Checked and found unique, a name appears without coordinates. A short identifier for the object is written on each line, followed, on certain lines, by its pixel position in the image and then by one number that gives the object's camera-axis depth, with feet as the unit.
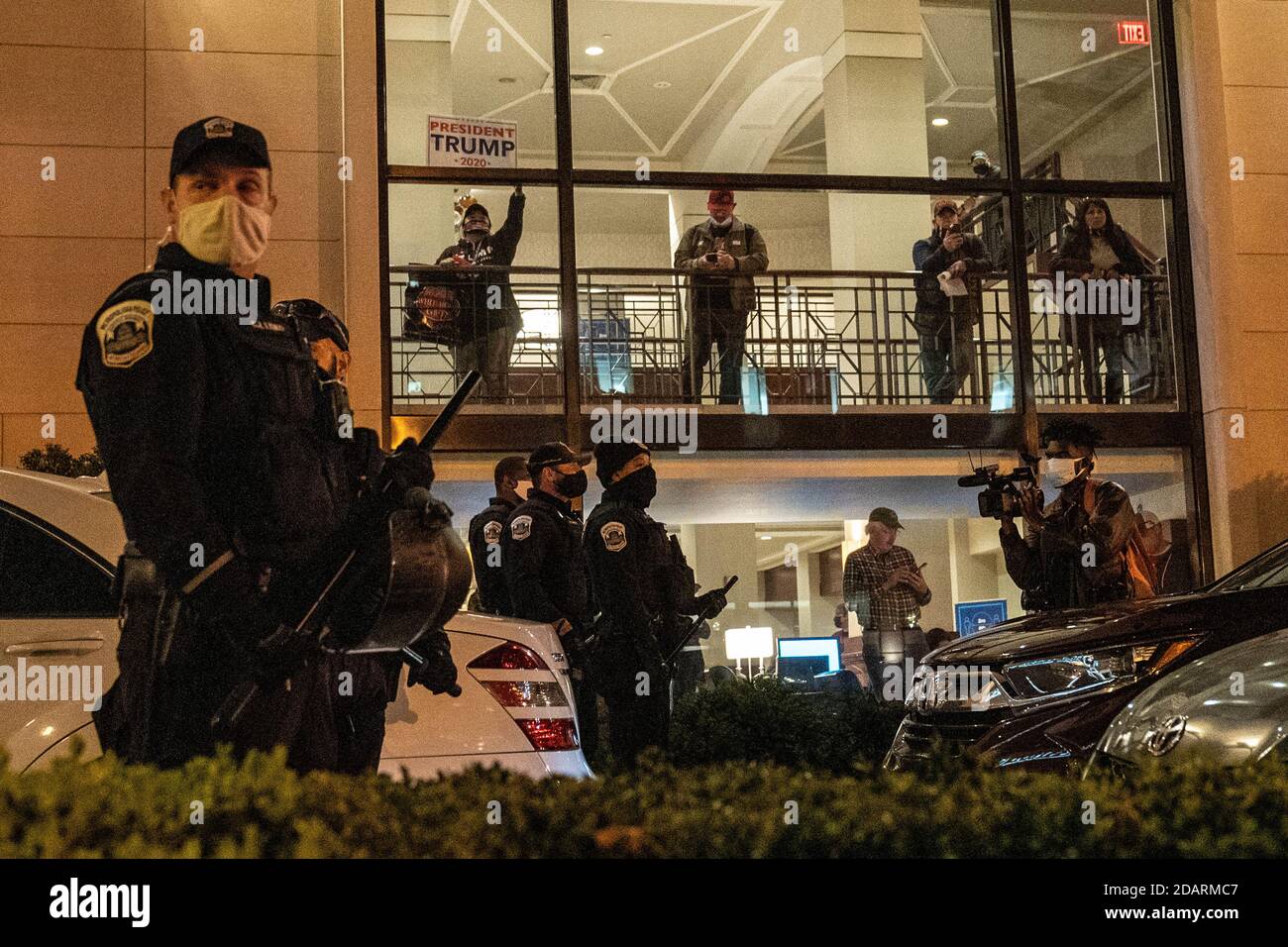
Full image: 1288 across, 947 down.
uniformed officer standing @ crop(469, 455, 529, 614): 21.74
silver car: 11.59
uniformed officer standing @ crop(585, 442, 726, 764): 18.92
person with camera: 23.22
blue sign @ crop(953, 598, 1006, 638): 35.68
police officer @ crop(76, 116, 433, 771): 8.02
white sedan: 13.17
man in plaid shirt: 28.91
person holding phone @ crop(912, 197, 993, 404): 36.27
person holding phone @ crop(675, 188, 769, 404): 35.83
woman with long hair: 35.58
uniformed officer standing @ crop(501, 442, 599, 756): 19.38
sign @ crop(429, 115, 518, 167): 33.78
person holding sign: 34.50
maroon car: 17.19
